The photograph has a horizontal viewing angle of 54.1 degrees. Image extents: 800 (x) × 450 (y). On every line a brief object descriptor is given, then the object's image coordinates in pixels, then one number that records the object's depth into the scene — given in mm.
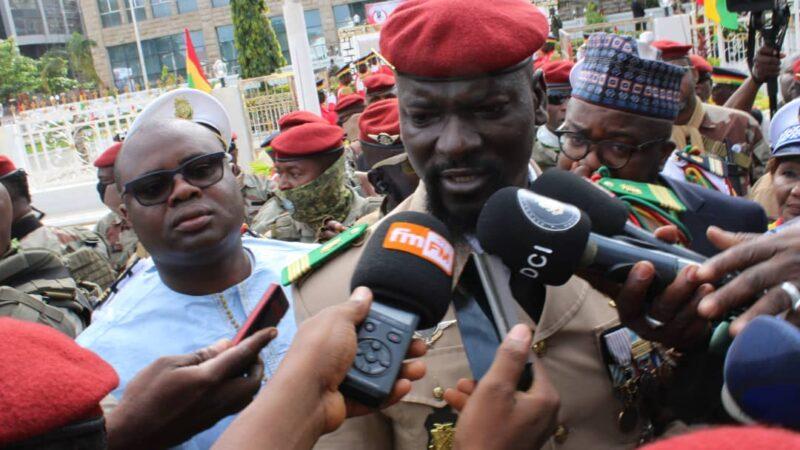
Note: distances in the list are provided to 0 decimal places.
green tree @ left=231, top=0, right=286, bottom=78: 29047
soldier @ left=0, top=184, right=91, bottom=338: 3111
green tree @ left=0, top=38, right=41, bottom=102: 39906
